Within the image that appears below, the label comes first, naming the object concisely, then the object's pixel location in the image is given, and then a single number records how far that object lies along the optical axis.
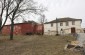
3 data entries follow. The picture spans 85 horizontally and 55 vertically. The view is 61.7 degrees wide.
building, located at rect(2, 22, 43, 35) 22.11
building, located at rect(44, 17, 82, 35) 25.53
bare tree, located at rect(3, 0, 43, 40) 14.53
